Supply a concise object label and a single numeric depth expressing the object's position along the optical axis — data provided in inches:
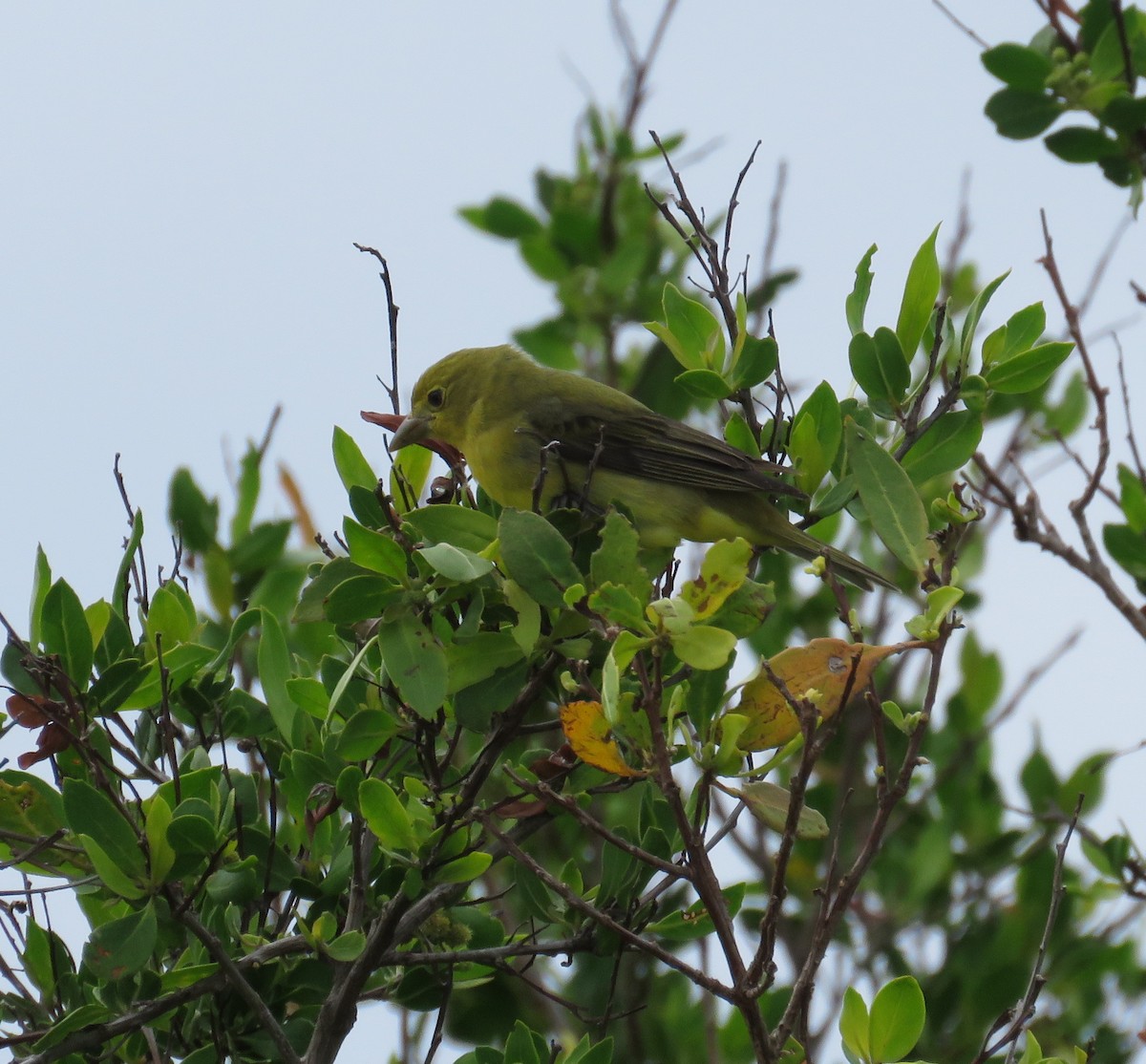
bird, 407.2
